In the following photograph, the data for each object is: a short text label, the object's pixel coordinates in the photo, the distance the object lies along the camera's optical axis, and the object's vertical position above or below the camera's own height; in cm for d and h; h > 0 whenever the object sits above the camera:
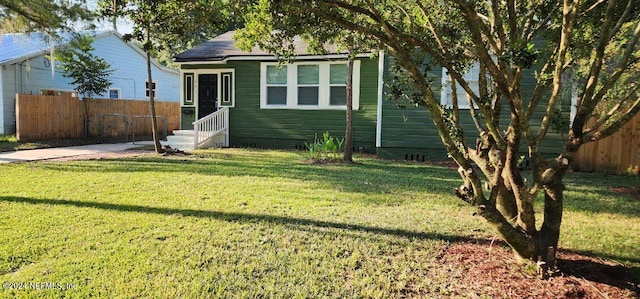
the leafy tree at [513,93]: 272 +24
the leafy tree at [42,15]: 921 +236
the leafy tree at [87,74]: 1571 +170
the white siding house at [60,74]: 1583 +200
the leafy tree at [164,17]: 362 +97
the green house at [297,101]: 1133 +67
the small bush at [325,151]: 1007 -69
